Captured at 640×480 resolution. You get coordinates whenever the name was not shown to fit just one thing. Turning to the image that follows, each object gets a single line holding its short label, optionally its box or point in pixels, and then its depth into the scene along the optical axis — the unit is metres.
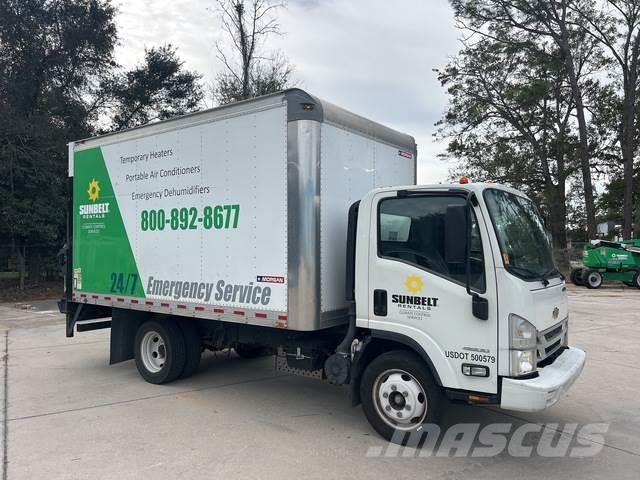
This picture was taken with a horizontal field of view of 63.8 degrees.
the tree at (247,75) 19.94
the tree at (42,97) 17.78
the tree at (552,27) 30.80
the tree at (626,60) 30.64
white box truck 4.26
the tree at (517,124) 32.03
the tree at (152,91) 22.59
